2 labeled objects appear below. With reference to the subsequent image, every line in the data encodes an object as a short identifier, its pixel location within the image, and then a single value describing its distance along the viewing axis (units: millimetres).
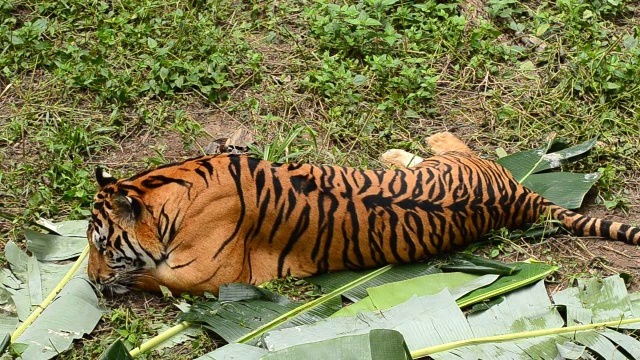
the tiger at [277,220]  10898
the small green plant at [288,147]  13008
